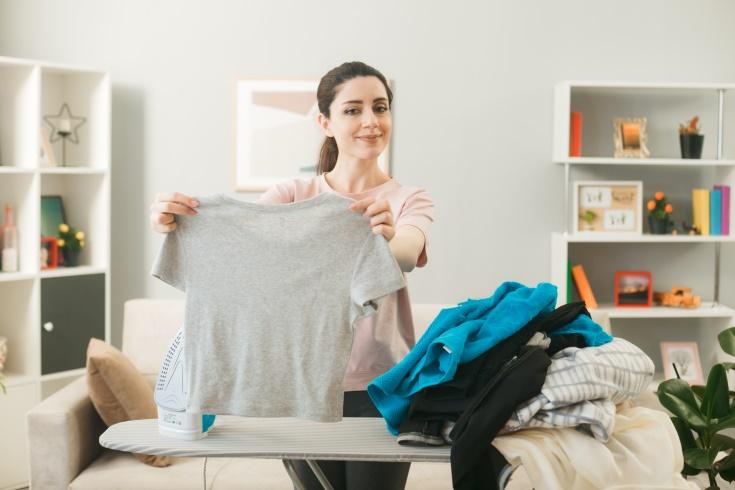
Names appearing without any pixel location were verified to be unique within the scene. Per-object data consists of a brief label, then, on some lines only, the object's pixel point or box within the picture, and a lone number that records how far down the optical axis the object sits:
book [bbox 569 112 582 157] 4.21
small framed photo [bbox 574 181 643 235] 4.27
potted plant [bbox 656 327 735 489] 2.75
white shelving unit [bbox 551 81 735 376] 4.34
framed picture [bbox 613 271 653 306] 4.31
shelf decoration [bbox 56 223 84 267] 4.18
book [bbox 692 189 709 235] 4.24
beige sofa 2.79
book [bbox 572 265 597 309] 4.23
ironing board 1.66
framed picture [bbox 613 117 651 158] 4.24
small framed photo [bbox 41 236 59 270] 4.07
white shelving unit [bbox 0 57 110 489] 3.87
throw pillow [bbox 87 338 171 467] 2.85
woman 1.88
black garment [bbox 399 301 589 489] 1.64
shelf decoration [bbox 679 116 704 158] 4.22
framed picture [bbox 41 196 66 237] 4.21
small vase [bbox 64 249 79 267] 4.19
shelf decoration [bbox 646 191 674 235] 4.26
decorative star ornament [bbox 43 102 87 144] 4.25
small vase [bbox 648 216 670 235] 4.28
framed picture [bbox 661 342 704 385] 4.31
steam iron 1.75
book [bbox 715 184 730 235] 4.23
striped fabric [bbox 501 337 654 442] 1.64
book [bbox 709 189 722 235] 4.22
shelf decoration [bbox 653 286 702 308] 4.29
